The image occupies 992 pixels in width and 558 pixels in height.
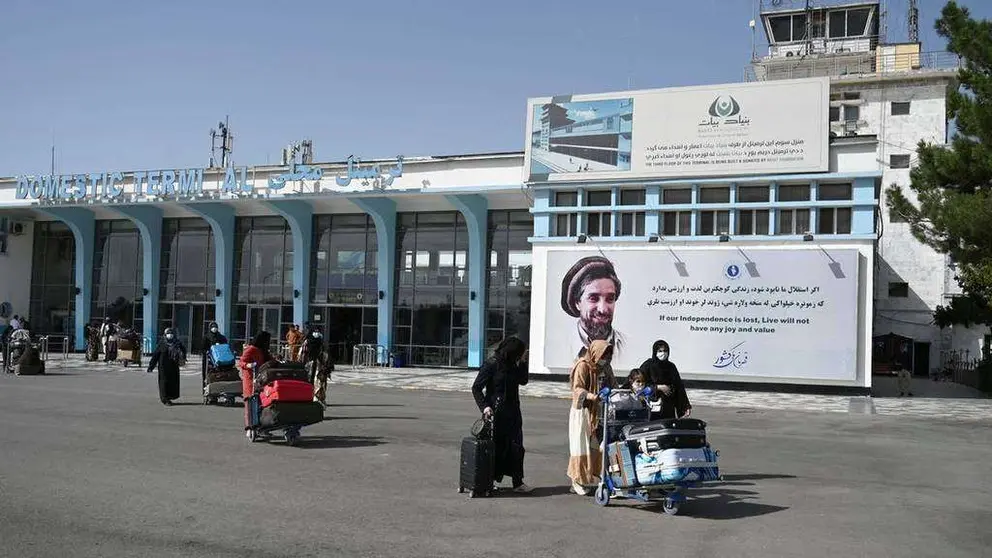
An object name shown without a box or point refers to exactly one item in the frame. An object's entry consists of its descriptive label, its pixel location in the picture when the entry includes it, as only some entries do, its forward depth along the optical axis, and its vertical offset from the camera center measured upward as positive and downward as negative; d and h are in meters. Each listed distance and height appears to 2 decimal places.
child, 10.52 -0.84
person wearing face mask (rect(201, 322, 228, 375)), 18.41 -0.84
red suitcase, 12.55 -1.29
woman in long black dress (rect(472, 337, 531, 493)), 9.37 -1.02
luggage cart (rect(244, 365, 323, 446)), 12.62 -1.80
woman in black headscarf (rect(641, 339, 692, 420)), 10.40 -0.84
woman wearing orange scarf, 9.11 -1.09
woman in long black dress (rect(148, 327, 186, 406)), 17.81 -1.36
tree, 23.02 +4.06
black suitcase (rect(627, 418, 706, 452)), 8.38 -1.17
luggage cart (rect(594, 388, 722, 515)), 8.32 -1.67
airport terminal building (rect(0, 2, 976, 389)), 25.84 +2.26
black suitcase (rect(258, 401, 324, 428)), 12.40 -1.60
